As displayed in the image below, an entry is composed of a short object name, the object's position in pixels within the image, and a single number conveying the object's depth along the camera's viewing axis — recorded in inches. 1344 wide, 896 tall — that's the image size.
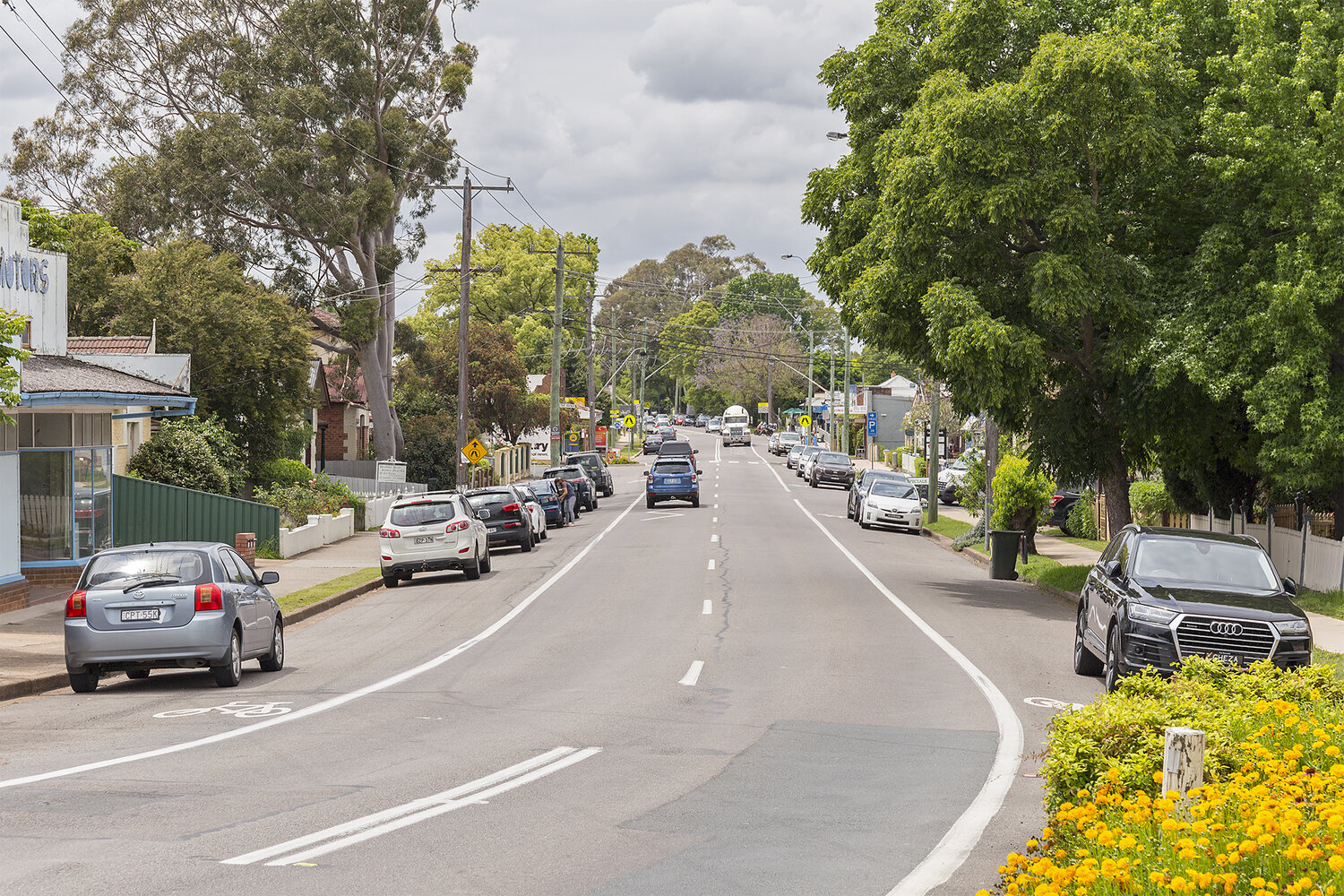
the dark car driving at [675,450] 2643.7
